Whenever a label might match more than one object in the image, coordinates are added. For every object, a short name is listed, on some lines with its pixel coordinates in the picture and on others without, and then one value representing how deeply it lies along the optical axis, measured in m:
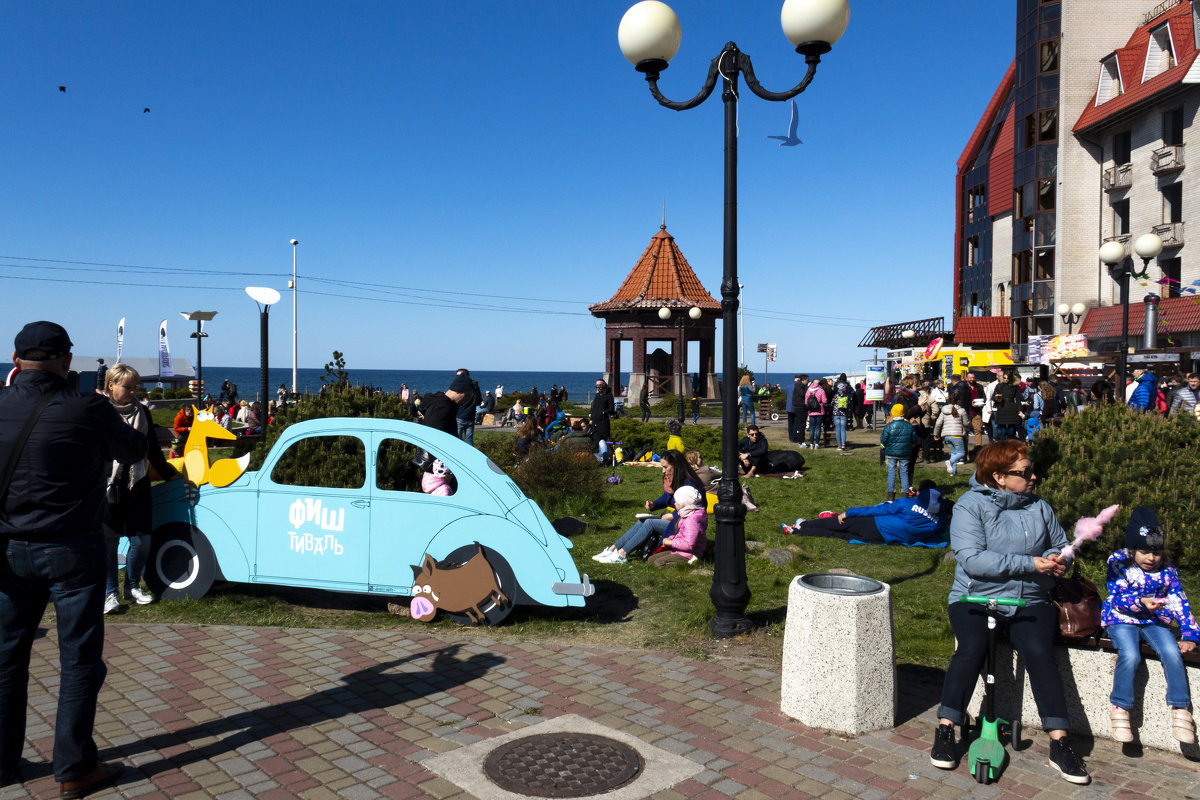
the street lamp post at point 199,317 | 25.20
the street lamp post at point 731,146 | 6.34
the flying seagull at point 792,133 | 6.54
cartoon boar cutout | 6.50
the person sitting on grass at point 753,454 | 16.00
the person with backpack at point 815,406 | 20.66
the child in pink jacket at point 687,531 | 8.62
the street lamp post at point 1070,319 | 34.28
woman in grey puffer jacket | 4.31
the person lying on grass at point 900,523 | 9.78
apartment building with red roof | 30.67
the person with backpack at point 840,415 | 20.16
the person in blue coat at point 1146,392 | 14.49
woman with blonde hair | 6.62
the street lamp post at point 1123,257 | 13.21
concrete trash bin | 4.70
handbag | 4.53
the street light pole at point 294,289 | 51.68
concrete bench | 4.45
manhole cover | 4.12
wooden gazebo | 36.19
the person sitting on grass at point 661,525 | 8.83
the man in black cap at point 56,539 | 3.89
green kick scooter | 4.16
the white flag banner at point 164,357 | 41.09
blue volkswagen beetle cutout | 6.45
